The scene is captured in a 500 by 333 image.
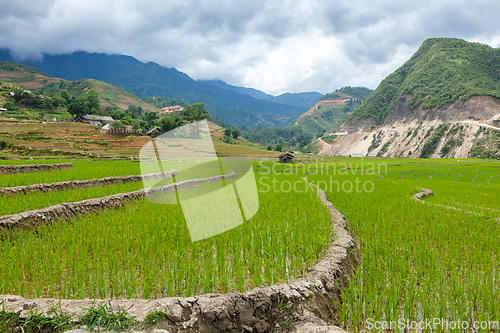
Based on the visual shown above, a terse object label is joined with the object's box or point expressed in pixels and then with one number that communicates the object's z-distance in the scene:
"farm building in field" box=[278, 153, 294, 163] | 46.38
